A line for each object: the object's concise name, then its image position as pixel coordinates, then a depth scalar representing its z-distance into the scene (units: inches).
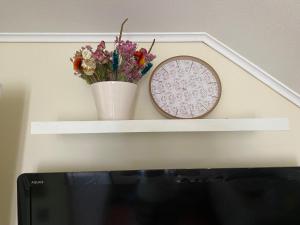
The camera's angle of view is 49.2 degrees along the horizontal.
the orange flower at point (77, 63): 44.2
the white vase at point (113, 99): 42.8
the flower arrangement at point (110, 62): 43.4
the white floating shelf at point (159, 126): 41.4
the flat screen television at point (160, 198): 40.3
